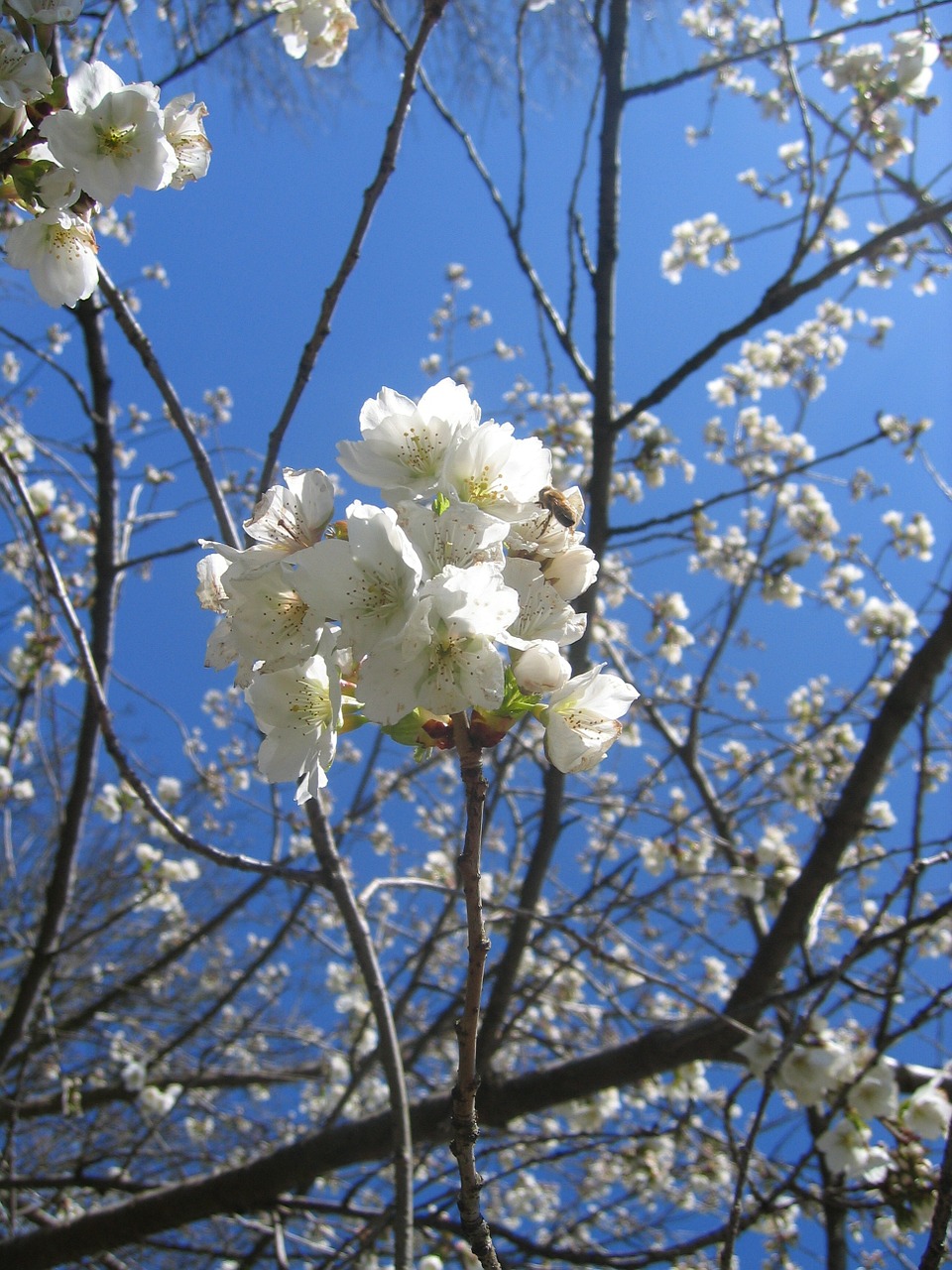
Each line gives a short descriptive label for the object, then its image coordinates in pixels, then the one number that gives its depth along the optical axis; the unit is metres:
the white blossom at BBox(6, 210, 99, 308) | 0.43
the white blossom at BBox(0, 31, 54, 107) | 0.39
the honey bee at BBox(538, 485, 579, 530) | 0.34
